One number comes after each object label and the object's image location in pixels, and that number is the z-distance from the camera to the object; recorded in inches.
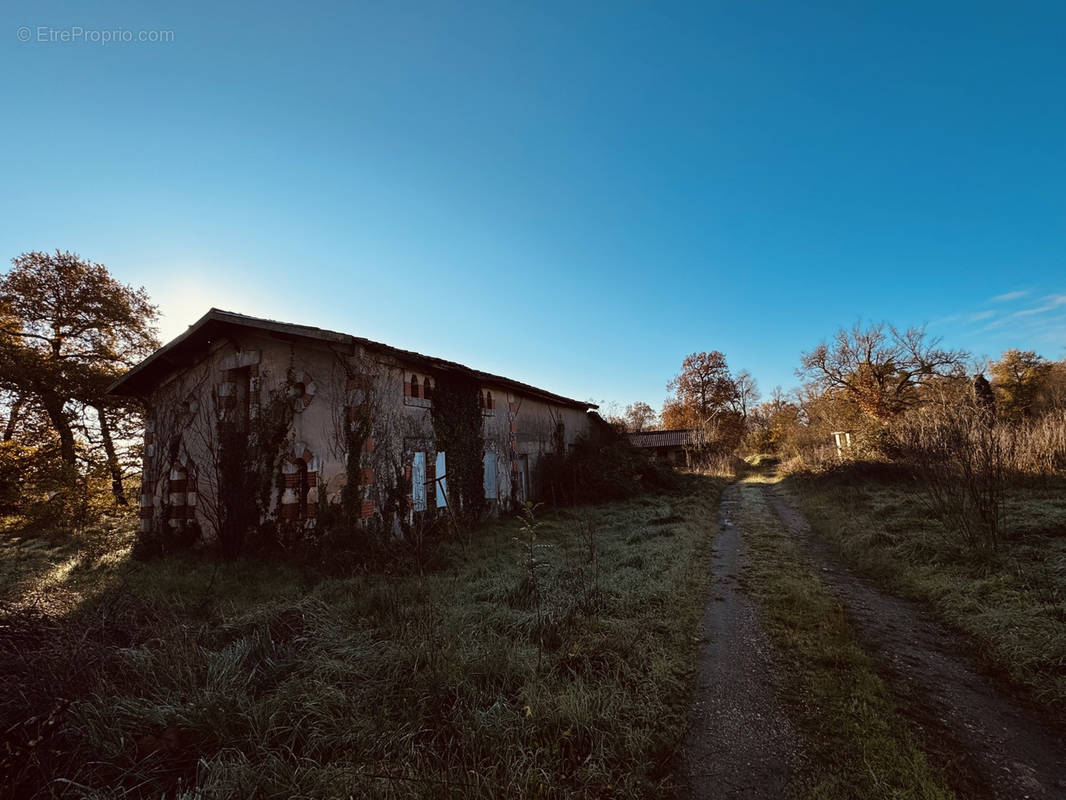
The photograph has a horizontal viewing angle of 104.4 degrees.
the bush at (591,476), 647.8
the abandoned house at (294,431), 349.1
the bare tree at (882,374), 906.7
